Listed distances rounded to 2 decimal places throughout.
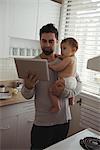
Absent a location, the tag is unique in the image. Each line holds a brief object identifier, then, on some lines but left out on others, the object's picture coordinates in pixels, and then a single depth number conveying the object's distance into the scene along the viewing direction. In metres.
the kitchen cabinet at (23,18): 2.09
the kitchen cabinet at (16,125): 1.95
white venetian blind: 2.40
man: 1.48
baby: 1.50
